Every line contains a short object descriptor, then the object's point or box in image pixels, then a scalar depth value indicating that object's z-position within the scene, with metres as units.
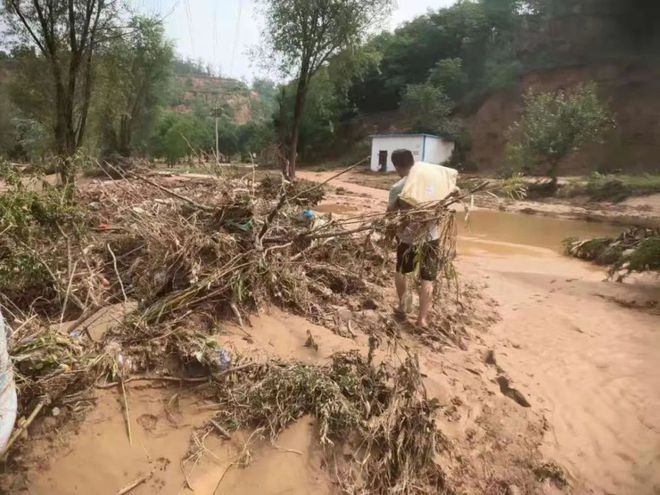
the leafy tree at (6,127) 32.42
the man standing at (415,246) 4.22
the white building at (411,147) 31.31
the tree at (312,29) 18.44
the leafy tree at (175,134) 36.19
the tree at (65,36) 11.84
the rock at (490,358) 4.20
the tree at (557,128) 20.52
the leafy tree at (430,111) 33.44
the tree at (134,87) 14.66
